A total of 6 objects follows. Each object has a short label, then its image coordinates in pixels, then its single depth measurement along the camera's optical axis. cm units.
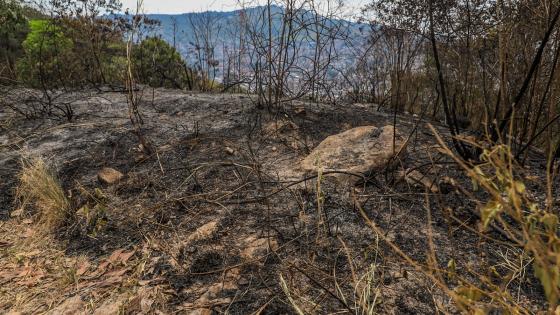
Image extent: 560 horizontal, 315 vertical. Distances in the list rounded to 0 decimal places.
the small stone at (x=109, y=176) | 234
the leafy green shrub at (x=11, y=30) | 650
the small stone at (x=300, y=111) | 322
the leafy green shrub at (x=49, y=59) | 529
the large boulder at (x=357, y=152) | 217
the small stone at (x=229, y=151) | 259
